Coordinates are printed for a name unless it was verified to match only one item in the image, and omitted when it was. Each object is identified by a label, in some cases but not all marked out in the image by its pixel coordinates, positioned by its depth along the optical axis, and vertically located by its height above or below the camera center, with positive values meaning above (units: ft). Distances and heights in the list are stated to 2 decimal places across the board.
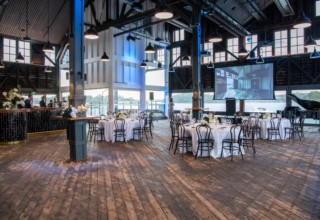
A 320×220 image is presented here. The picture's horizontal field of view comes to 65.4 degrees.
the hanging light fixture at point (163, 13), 17.82 +6.91
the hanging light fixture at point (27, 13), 45.24 +17.99
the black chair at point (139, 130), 27.89 -2.56
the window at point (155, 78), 55.98 +7.00
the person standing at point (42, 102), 40.02 +0.98
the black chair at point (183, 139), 20.33 -2.51
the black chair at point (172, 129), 21.43 -1.95
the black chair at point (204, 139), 19.22 -2.42
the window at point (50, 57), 61.00 +12.60
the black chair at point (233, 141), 19.08 -2.56
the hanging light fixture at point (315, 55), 34.18 +7.27
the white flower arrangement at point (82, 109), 18.38 -0.08
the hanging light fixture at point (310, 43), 27.71 +7.29
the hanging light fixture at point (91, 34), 22.88 +6.85
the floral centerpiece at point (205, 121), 19.94 -1.08
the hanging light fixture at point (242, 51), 33.30 +7.60
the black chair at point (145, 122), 29.85 -1.72
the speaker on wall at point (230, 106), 50.44 +0.36
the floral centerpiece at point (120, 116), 27.93 -0.91
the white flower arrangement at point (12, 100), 26.63 +0.89
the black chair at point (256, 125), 28.14 -1.95
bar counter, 25.55 -1.66
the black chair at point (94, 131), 27.86 -2.62
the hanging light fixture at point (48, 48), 29.14 +7.13
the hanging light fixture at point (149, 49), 31.91 +7.55
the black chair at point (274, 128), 27.63 -2.25
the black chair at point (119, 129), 26.58 -2.26
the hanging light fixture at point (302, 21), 19.33 +6.77
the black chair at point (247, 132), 20.63 -2.37
